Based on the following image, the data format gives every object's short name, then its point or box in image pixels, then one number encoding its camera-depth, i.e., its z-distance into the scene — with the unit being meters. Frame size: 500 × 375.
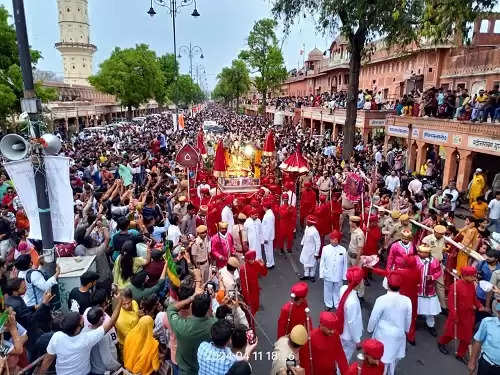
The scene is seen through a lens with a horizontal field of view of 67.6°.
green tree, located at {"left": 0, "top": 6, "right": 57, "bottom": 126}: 16.70
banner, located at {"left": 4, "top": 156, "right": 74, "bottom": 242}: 4.21
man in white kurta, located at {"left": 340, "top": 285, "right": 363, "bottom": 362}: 4.42
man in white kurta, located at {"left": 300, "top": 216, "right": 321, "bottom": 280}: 7.41
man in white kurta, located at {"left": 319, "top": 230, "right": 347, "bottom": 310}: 6.16
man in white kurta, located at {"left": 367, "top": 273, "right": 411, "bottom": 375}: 4.46
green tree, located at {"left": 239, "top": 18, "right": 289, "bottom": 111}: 44.66
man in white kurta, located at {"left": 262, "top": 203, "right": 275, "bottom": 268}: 8.23
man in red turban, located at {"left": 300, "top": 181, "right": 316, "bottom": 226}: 10.13
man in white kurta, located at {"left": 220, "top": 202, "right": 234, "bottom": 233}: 8.60
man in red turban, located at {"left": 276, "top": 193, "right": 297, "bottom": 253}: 8.86
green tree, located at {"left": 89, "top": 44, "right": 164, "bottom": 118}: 38.59
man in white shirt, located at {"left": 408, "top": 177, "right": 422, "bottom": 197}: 11.26
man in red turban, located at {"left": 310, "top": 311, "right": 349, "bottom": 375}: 3.69
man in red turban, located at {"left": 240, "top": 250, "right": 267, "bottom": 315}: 5.48
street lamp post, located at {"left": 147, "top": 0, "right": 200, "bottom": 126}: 17.05
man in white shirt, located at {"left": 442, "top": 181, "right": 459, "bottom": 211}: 10.05
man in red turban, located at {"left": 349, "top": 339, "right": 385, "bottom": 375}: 3.24
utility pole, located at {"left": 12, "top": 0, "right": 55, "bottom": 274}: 4.02
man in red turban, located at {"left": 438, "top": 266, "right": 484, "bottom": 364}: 4.89
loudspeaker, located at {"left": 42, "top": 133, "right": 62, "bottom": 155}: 4.16
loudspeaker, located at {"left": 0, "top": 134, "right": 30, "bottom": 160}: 4.11
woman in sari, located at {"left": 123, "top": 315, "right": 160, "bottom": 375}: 3.55
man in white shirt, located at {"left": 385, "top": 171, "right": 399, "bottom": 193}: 11.57
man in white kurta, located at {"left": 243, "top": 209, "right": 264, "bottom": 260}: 7.80
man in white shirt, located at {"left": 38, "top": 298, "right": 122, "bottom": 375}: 3.21
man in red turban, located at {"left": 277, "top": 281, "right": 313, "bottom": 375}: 4.21
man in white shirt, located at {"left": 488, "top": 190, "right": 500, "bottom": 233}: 8.73
